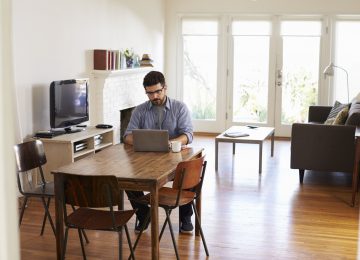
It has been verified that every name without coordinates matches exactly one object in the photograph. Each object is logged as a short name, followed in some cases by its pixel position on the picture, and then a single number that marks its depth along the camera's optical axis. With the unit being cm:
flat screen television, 596
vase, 828
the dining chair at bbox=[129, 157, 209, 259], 349
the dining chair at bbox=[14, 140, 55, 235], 400
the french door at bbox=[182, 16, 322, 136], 993
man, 443
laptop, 401
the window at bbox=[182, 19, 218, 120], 1030
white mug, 405
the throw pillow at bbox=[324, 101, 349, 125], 704
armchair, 601
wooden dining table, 324
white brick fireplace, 738
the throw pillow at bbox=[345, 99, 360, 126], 607
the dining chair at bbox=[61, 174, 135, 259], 305
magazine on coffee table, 720
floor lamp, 792
